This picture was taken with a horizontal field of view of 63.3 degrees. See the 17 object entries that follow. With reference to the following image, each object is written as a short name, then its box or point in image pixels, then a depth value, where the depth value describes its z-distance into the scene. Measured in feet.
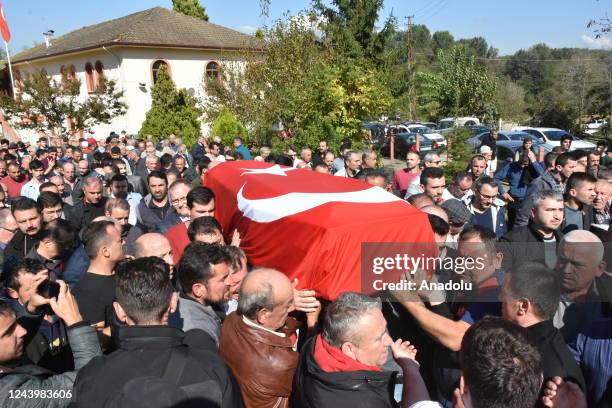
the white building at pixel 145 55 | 77.10
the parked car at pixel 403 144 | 60.15
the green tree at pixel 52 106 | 54.19
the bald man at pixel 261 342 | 7.64
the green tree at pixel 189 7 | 112.88
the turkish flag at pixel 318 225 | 10.75
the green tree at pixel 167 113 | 66.18
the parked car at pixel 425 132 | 61.71
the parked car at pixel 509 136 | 54.41
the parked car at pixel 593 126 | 85.66
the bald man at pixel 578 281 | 8.87
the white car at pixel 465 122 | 76.94
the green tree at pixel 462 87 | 89.11
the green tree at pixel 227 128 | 50.42
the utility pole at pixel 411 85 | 95.31
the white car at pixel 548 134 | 58.06
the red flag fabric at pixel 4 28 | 75.82
